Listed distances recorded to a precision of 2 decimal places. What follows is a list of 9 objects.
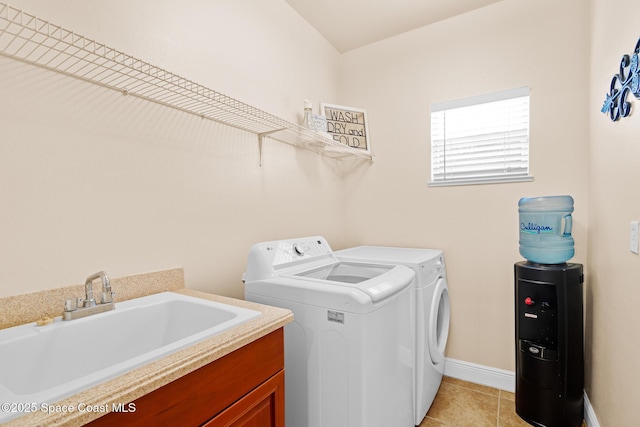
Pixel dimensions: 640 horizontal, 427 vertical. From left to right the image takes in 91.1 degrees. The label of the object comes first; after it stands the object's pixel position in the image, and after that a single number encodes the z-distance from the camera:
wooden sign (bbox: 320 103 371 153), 2.46
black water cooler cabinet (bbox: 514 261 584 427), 1.67
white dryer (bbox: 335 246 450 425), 1.75
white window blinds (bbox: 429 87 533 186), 2.12
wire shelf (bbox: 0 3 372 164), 0.96
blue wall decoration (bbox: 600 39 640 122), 1.15
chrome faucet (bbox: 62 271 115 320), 0.97
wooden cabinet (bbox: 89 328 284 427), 0.69
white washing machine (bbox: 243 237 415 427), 1.21
